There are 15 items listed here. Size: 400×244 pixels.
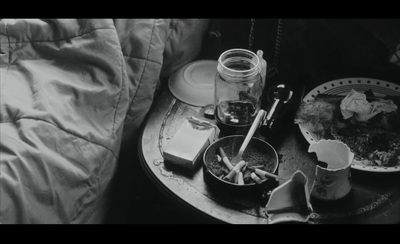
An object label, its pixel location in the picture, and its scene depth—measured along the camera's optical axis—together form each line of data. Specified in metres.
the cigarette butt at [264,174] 0.98
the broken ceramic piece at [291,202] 0.92
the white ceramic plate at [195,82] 1.24
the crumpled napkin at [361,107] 1.10
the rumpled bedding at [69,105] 0.90
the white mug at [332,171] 0.93
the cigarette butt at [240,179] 1.00
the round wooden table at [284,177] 0.95
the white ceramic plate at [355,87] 1.19
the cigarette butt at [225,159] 1.03
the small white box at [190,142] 1.05
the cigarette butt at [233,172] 1.01
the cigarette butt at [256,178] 0.98
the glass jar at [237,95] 1.14
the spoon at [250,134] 1.06
